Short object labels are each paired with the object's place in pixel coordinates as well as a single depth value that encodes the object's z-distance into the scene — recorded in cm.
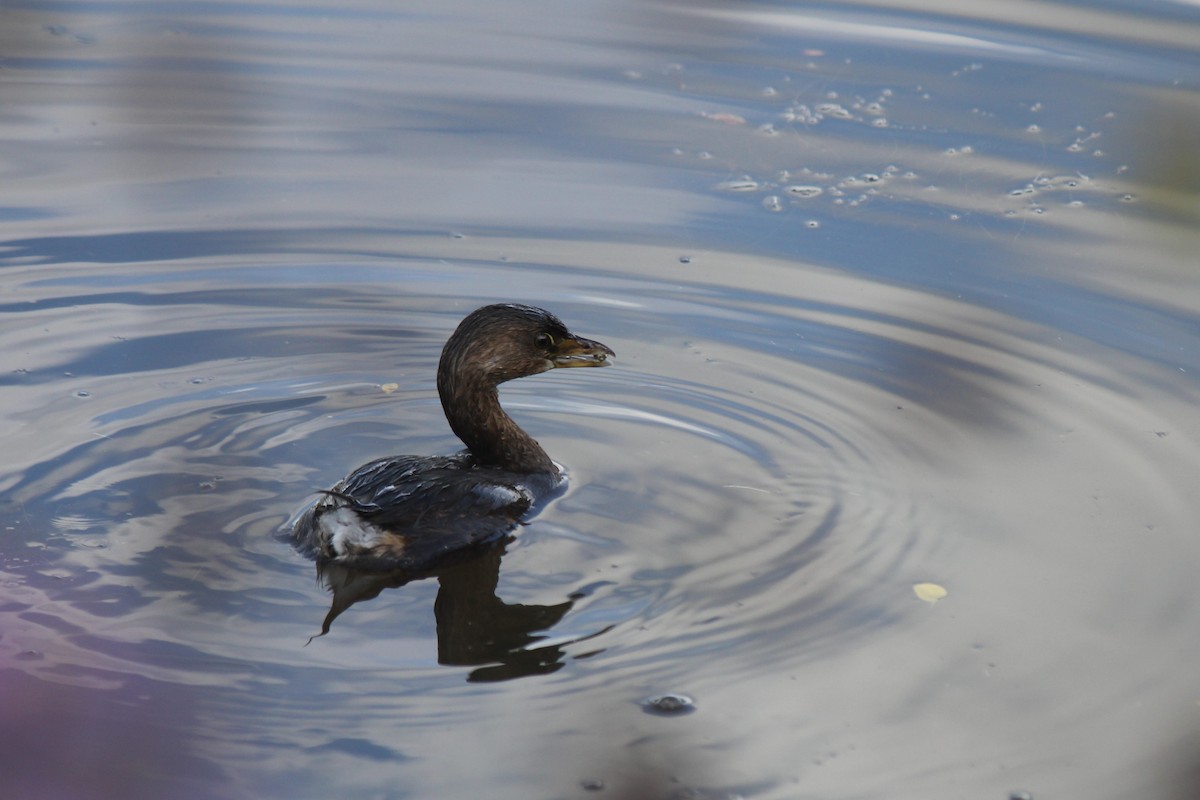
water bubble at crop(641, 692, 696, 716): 918
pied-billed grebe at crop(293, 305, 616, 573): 1095
